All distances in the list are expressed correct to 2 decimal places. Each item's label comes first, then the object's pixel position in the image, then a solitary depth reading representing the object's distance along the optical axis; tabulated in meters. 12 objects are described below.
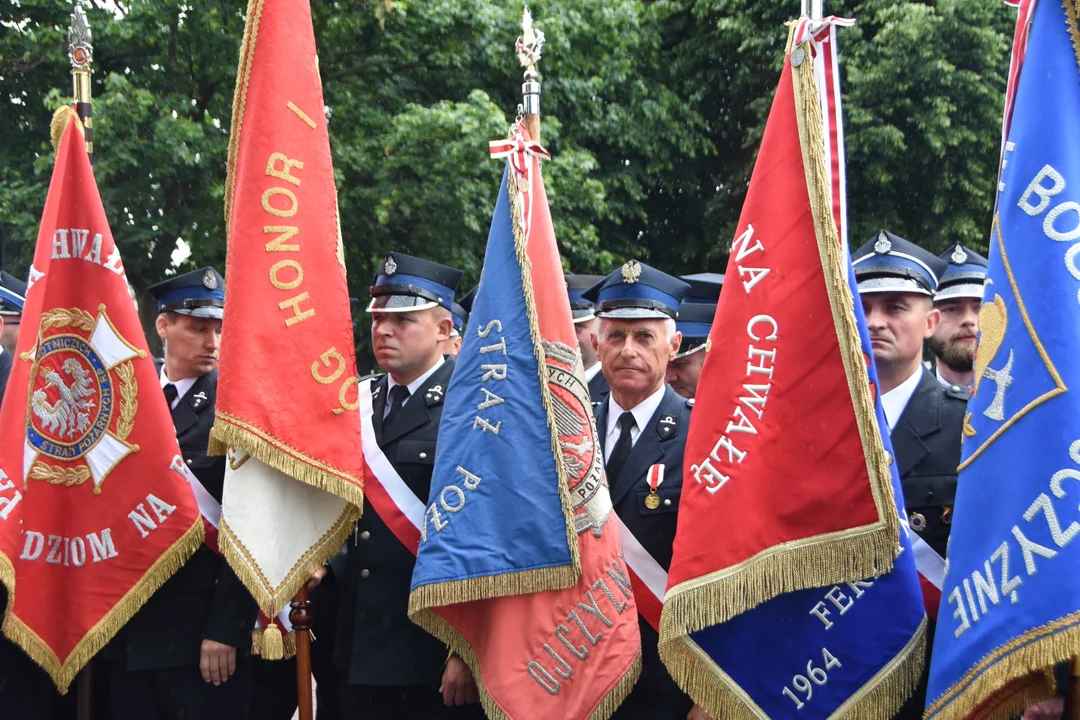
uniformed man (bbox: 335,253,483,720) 4.42
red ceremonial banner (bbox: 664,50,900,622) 3.30
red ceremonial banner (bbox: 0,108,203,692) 4.57
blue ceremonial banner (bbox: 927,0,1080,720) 2.84
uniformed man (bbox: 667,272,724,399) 5.52
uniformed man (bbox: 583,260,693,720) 4.14
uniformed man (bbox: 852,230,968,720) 3.72
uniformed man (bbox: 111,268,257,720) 4.55
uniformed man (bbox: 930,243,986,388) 5.40
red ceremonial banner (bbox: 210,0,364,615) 4.15
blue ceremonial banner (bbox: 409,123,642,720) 3.94
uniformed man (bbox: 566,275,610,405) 6.25
